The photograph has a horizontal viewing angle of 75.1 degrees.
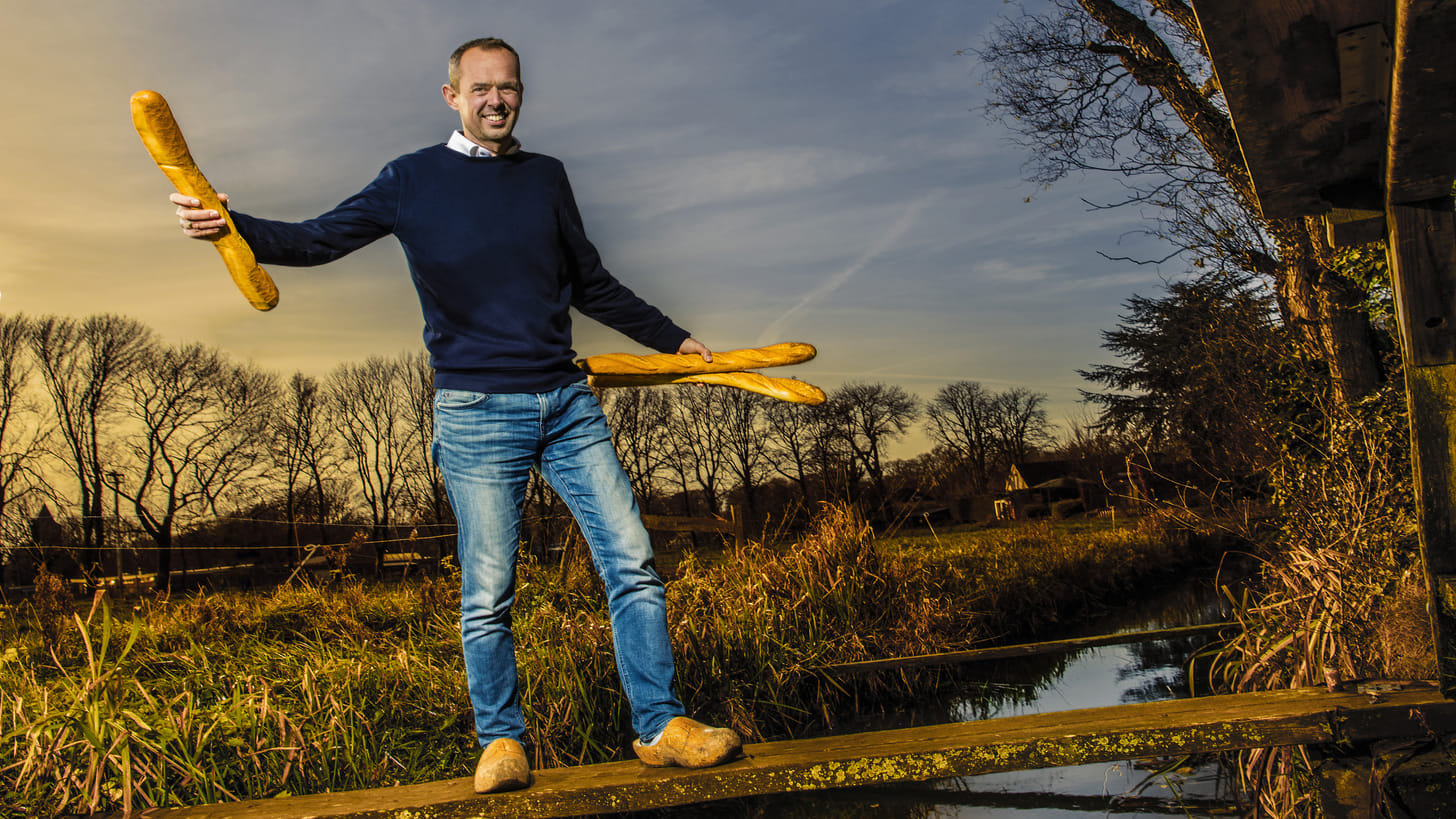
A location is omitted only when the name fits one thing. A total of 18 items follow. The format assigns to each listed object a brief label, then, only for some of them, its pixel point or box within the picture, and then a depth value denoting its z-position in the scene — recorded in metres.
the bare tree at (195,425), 29.84
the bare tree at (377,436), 32.62
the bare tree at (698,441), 31.03
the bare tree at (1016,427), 48.75
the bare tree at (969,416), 48.16
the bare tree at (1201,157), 7.50
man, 2.68
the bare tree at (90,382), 29.41
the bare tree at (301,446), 32.00
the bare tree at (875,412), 37.81
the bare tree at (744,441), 33.75
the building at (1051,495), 34.47
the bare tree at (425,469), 25.56
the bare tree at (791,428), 30.70
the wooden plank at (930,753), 2.65
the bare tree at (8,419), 26.14
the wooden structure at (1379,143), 2.34
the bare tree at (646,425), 21.33
